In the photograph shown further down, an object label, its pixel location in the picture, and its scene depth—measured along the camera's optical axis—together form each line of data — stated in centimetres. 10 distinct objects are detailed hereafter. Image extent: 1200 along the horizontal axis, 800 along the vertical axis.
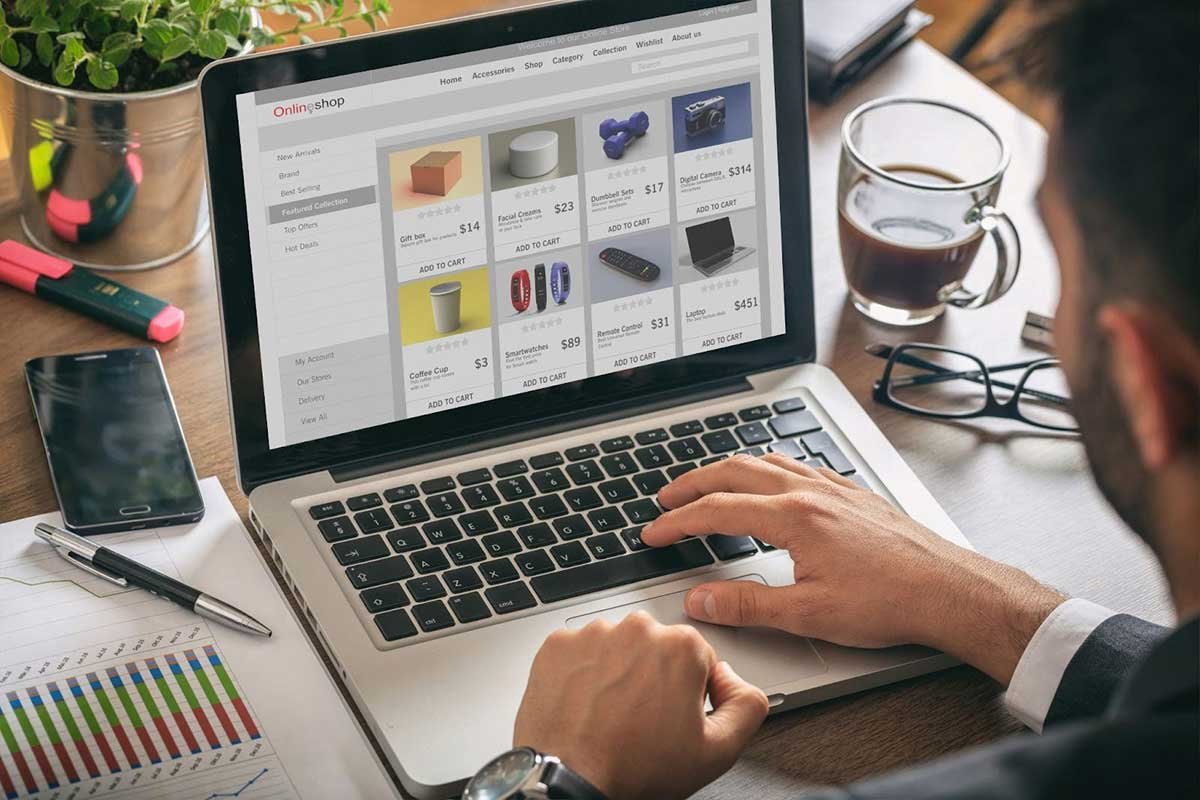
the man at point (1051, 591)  132
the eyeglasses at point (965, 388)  173
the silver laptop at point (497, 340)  154
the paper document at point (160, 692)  147
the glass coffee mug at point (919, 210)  174
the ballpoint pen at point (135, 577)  154
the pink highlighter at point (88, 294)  170
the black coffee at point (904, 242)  174
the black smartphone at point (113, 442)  159
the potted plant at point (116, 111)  164
